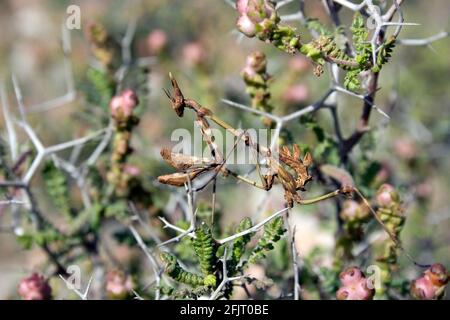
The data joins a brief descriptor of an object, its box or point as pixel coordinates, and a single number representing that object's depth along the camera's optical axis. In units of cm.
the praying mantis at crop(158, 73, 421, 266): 37
